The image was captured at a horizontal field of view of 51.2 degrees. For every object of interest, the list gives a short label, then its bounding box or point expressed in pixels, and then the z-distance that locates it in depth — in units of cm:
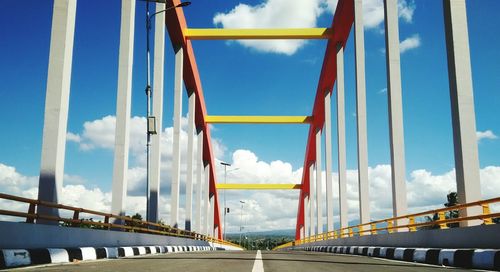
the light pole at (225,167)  5988
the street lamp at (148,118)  1717
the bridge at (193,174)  748
